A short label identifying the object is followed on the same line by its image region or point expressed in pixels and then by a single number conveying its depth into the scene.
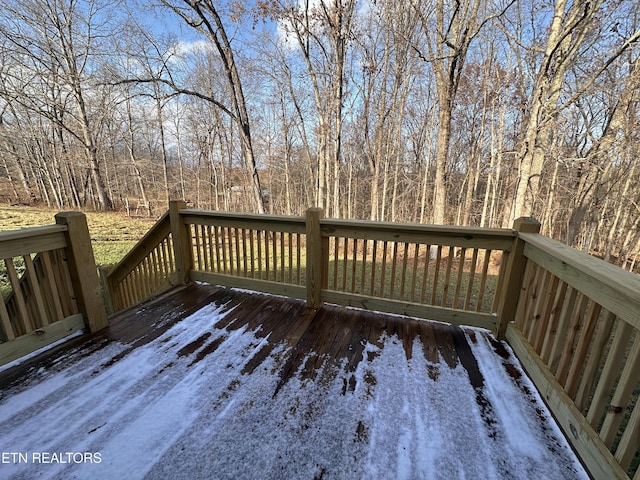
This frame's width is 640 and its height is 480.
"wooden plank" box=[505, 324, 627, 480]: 1.16
